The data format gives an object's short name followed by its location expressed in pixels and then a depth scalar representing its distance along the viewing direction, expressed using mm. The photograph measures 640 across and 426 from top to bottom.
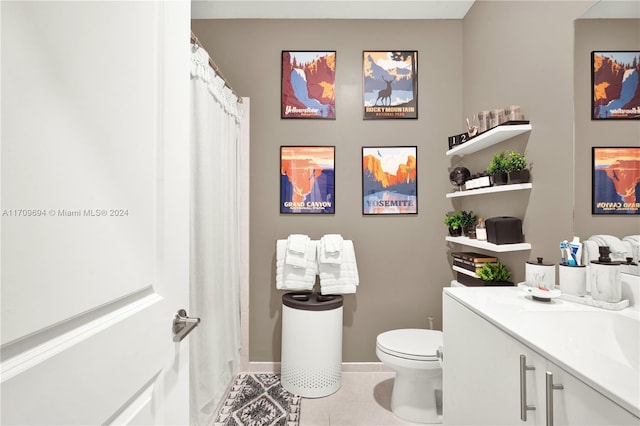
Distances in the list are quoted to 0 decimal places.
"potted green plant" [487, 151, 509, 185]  1636
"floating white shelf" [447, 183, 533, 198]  1516
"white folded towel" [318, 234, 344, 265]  2096
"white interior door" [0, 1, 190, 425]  395
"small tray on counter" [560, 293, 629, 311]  1012
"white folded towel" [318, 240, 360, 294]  2119
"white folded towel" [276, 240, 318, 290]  2102
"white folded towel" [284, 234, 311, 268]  2080
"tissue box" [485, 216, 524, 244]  1606
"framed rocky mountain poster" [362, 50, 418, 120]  2344
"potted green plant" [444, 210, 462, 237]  2146
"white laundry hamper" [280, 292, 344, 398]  1945
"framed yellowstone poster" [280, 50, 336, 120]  2334
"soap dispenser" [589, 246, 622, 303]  1020
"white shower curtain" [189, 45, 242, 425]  1480
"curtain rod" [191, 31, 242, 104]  1450
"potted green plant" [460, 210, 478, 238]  2061
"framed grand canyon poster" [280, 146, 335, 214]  2324
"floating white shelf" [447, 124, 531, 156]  1559
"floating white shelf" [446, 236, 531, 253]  1566
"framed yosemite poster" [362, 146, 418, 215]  2334
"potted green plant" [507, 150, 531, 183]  1535
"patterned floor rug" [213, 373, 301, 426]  1715
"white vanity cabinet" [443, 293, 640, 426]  628
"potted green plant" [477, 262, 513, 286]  1754
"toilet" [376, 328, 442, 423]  1664
